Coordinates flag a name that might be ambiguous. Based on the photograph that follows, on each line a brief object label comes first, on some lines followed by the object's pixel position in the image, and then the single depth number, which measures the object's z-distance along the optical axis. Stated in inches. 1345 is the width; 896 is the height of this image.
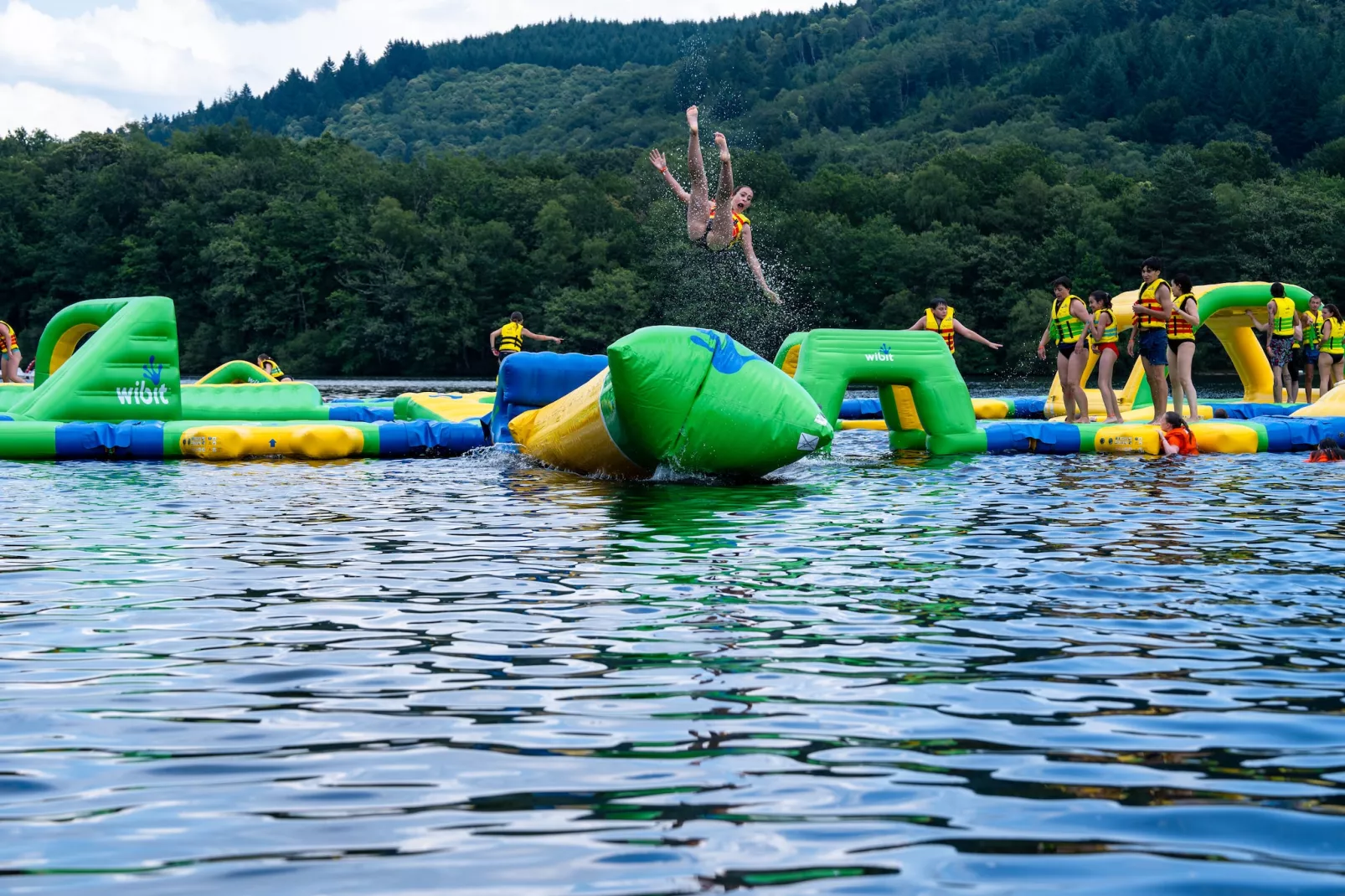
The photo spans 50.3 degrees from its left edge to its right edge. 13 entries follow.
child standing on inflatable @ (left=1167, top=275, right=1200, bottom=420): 532.7
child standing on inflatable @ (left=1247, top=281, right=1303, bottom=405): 698.2
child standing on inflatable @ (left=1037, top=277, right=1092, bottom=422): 560.4
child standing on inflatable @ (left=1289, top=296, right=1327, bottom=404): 712.4
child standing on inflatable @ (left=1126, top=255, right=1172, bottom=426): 528.7
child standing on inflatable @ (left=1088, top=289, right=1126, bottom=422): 548.1
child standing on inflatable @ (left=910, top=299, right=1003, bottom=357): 641.6
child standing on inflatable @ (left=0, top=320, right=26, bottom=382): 796.6
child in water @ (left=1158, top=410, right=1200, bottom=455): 520.7
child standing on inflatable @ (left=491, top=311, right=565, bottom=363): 831.7
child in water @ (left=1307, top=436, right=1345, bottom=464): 492.8
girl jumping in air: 553.9
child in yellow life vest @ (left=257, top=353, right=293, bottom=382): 1038.4
